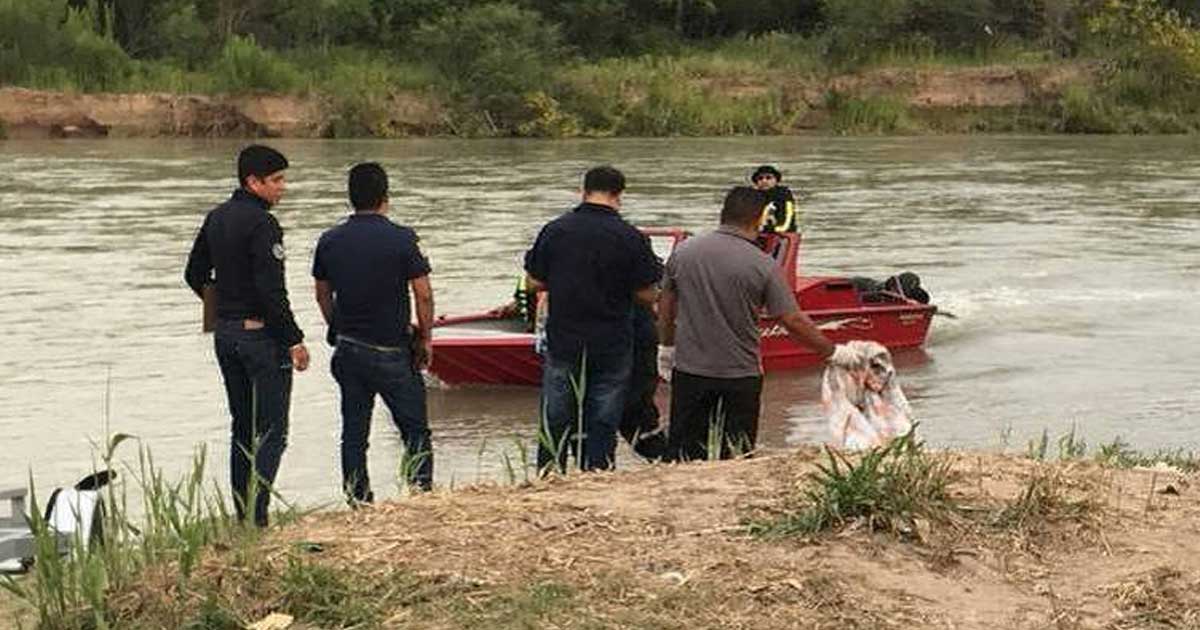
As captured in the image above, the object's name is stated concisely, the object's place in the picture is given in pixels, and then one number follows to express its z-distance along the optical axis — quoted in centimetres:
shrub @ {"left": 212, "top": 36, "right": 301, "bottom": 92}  5350
